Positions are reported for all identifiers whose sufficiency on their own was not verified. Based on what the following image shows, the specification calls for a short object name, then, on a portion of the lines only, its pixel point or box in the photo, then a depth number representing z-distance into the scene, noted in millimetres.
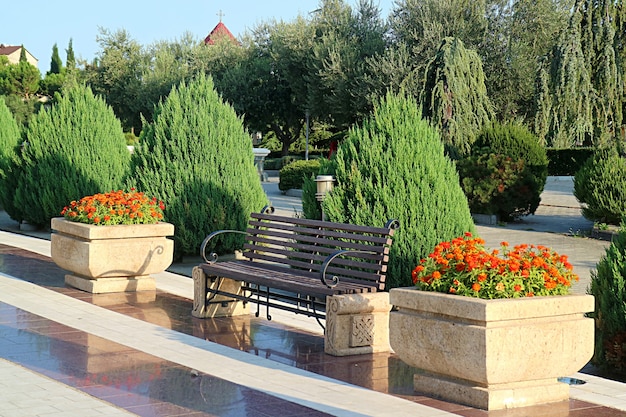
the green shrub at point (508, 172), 21031
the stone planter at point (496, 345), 5508
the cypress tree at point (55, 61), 111125
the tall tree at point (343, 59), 37594
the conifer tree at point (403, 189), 9547
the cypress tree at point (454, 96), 22516
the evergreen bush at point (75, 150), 16469
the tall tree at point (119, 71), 52281
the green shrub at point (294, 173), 29062
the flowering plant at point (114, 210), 10156
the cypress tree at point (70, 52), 106638
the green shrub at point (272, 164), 47312
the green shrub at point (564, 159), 34469
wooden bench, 7145
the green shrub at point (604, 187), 18125
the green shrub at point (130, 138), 51425
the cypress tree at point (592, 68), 24953
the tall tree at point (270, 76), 43094
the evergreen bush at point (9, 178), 18075
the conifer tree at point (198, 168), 13164
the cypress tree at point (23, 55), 102762
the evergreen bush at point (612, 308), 7105
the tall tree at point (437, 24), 35312
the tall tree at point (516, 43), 35844
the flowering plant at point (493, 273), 5726
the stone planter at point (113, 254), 9938
